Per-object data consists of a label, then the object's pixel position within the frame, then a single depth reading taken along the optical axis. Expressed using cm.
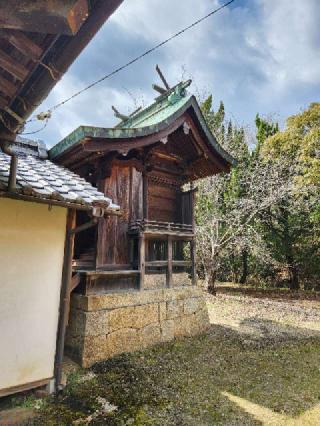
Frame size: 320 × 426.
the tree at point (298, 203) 1470
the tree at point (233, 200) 1426
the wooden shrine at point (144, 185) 625
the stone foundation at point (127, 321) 558
